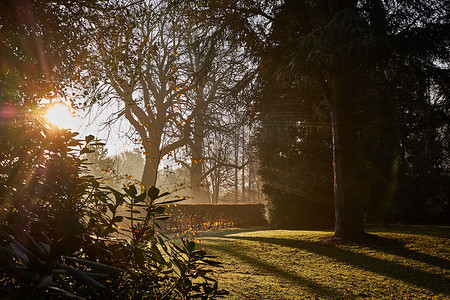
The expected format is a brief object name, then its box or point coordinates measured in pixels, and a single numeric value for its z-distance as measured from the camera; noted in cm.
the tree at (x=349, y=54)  635
